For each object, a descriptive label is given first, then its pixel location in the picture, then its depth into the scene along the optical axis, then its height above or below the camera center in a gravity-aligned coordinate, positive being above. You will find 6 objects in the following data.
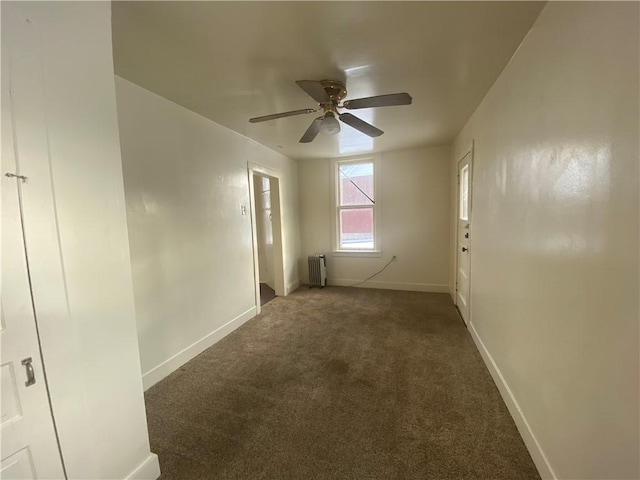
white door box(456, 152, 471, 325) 2.98 -0.33
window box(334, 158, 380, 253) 4.68 +0.15
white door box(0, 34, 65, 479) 0.88 -0.44
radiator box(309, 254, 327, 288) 4.79 -0.98
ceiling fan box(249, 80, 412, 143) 1.77 +0.80
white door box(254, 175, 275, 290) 5.11 -0.21
